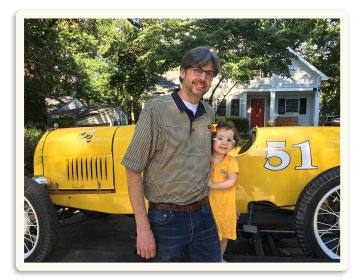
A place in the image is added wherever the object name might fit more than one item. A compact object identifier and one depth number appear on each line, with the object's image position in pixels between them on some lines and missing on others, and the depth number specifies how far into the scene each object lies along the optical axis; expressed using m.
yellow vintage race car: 2.04
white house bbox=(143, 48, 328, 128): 14.47
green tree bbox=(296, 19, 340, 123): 11.71
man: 1.35
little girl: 1.89
